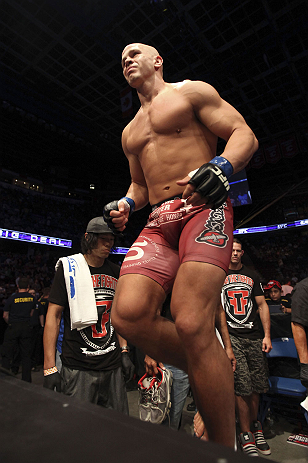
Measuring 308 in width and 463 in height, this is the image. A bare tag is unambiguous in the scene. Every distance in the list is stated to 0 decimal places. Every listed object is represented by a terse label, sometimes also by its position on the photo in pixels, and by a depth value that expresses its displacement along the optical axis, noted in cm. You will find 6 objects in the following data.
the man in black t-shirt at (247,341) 290
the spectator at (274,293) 542
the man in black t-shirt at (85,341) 203
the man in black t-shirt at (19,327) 526
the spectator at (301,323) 260
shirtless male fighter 106
